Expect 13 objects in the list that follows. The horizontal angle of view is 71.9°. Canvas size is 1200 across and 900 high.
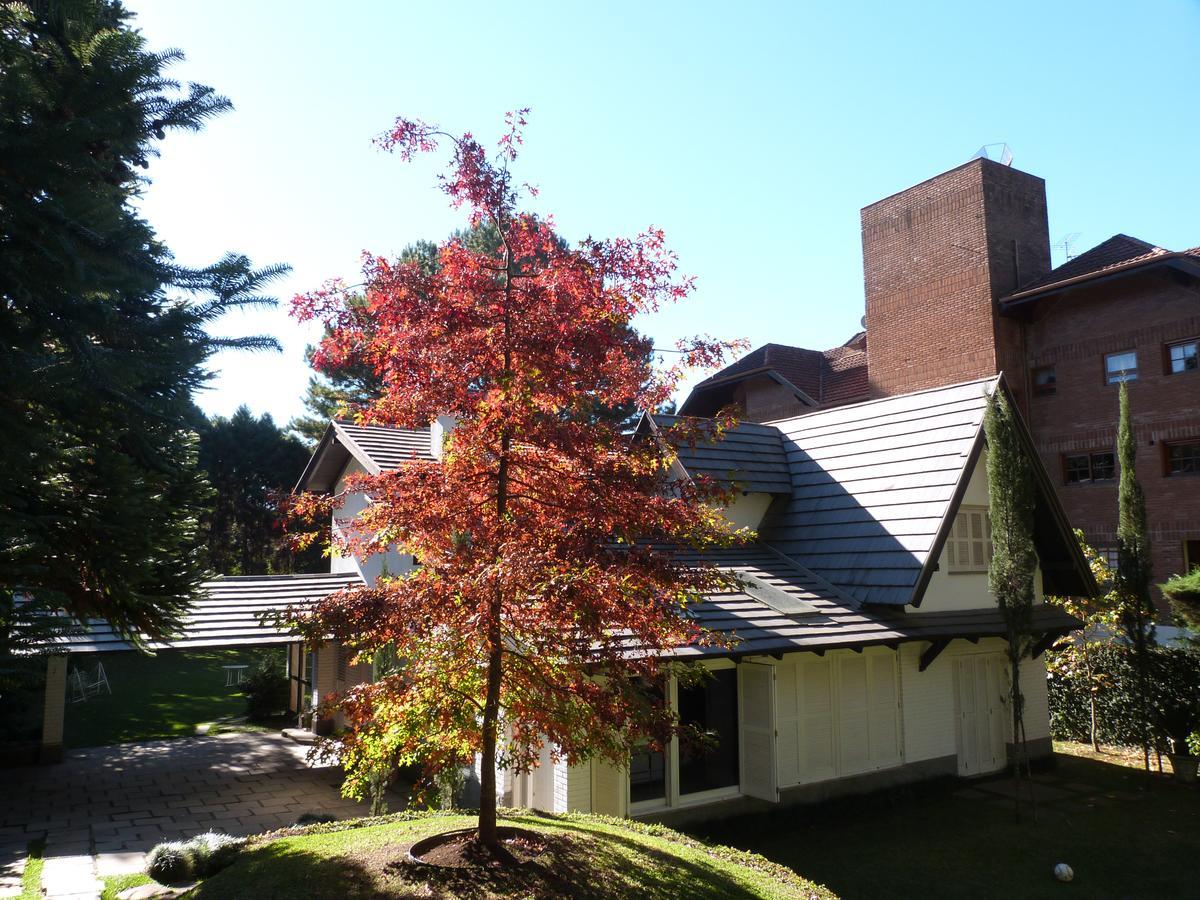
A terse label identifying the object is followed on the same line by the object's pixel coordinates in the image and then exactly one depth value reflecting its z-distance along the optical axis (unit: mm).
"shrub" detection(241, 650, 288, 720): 20688
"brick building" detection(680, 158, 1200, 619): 22406
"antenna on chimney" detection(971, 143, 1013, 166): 27884
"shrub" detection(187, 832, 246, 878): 7859
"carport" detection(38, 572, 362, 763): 12703
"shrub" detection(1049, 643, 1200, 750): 14320
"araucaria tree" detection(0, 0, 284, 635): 4977
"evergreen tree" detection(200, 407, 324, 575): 37500
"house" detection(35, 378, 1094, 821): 11297
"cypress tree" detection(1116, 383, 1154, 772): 13969
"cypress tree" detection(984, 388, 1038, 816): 11867
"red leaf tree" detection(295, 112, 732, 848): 6453
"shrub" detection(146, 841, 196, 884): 7773
